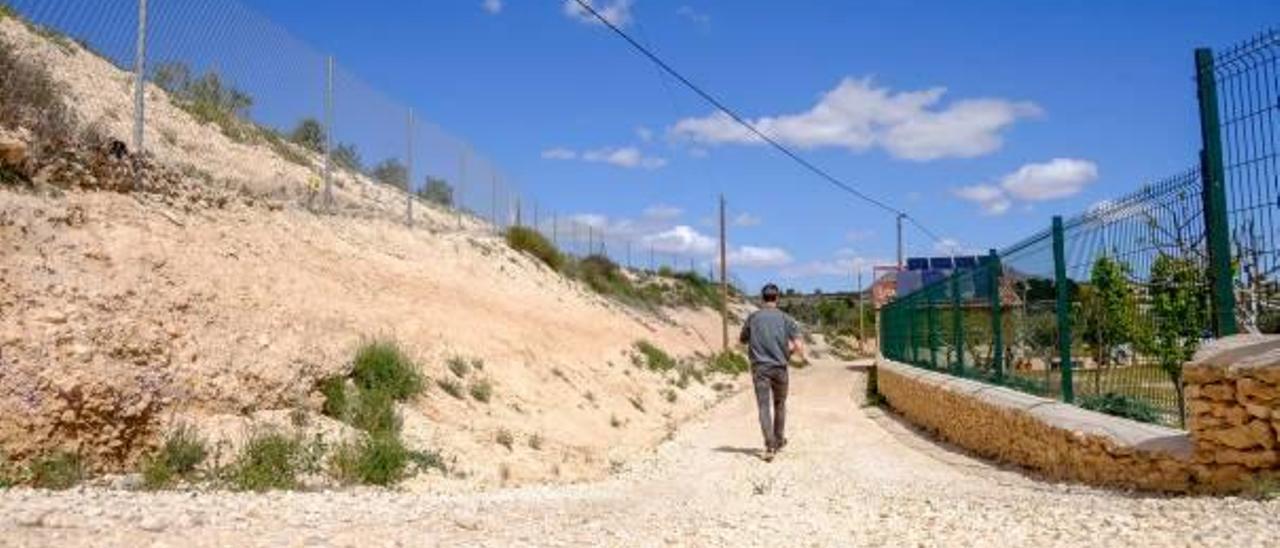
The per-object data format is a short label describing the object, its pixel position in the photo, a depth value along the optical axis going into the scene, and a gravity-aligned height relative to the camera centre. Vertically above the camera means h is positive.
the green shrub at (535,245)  31.64 +3.28
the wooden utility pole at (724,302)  42.73 +2.08
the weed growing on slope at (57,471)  7.28 -0.74
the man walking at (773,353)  11.84 +0.00
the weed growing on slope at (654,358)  25.95 -0.07
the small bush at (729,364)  36.28 -0.35
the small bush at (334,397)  10.30 -0.36
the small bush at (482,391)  13.37 -0.42
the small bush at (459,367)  13.86 -0.12
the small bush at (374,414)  10.19 -0.52
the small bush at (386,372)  11.26 -0.15
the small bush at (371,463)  8.73 -0.84
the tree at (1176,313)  8.20 +0.28
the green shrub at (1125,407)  9.44 -0.51
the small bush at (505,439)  11.71 -0.88
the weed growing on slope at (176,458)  7.78 -0.72
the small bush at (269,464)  7.88 -0.78
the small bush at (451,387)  12.90 -0.35
